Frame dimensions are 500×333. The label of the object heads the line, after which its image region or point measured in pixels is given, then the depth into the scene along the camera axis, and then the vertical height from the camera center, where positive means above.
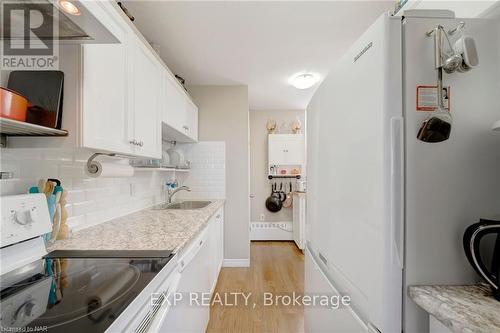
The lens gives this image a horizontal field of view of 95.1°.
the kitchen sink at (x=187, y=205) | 2.44 -0.42
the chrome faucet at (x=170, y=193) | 2.57 -0.29
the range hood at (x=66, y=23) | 0.71 +0.51
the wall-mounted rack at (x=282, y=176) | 4.23 -0.15
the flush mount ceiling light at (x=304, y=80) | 2.69 +1.05
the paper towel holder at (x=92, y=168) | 1.11 +0.00
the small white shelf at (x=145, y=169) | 1.84 -0.01
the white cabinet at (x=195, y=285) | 1.03 -0.67
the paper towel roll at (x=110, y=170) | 1.11 -0.01
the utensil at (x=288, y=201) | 4.21 -0.61
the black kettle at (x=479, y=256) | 0.63 -0.25
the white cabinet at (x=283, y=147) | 4.11 +0.37
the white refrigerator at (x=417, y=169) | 0.73 +0.00
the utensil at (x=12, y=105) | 0.69 +0.20
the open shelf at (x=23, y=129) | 0.70 +0.14
